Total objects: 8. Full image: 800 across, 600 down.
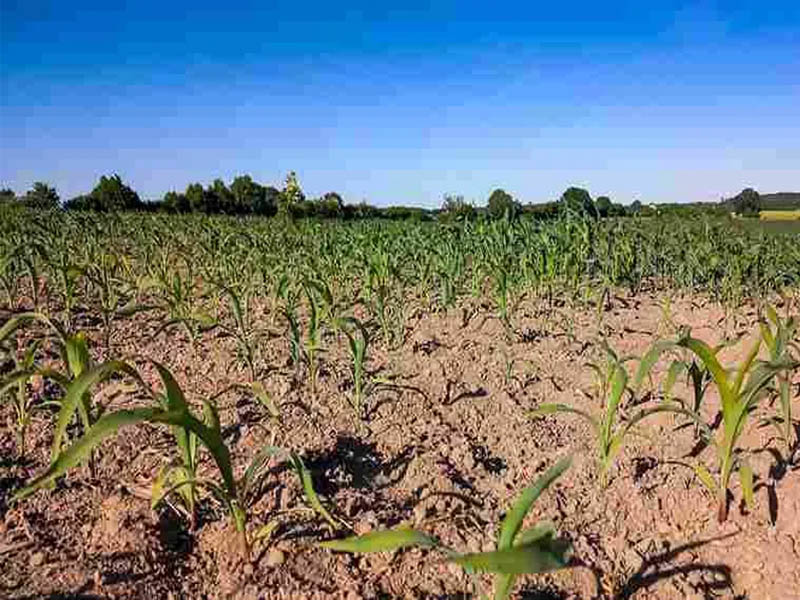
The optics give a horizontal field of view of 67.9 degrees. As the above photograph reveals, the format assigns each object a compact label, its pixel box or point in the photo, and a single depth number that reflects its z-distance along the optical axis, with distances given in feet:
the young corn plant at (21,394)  5.16
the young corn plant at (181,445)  3.77
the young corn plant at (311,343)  8.43
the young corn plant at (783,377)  6.21
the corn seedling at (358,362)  7.75
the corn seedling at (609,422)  6.19
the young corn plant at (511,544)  2.98
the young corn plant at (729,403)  5.52
